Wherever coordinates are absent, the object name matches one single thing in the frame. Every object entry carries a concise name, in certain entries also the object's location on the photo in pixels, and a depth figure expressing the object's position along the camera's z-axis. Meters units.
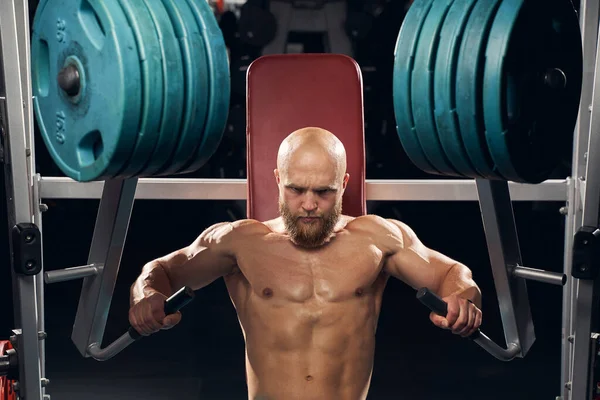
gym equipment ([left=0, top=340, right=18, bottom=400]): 3.22
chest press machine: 2.83
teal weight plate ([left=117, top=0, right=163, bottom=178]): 2.80
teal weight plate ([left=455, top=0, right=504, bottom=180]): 2.90
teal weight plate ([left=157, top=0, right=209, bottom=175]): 2.87
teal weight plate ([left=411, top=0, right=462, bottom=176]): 2.99
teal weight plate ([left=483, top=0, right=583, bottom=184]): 2.89
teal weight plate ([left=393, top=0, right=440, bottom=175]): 3.04
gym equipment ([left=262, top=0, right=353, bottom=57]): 4.42
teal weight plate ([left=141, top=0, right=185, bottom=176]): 2.83
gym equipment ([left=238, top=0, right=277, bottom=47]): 4.51
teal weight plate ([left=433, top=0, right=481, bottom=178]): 2.94
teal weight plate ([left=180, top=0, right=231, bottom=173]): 2.91
